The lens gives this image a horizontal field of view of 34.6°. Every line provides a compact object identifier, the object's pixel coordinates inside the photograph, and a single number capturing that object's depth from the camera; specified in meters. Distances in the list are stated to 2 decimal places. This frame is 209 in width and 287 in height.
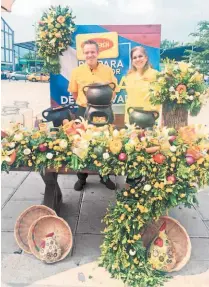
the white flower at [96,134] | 2.29
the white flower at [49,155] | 2.26
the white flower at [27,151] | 2.27
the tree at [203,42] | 15.78
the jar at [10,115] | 3.20
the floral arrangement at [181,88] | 2.64
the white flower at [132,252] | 2.32
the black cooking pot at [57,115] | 2.97
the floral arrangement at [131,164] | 2.18
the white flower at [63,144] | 2.26
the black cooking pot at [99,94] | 2.80
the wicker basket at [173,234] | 2.48
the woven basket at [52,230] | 2.57
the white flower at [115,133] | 2.28
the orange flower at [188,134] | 2.31
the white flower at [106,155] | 2.17
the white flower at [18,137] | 2.31
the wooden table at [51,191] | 2.96
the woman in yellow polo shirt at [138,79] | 2.97
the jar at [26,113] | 3.36
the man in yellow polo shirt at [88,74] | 3.13
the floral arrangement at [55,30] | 3.15
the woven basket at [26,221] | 2.64
